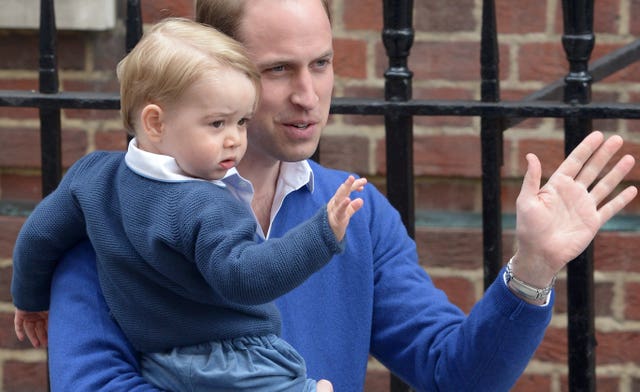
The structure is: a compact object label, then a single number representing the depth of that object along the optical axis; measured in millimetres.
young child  5218
